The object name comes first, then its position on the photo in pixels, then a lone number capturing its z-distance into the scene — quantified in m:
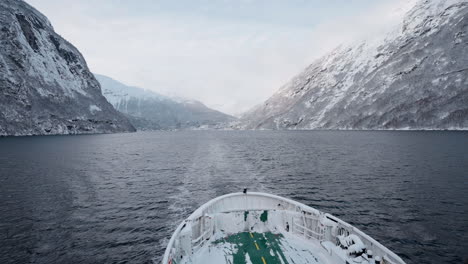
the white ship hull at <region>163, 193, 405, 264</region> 14.30
